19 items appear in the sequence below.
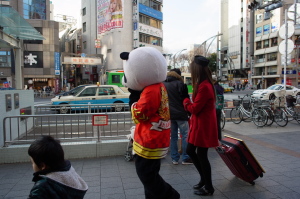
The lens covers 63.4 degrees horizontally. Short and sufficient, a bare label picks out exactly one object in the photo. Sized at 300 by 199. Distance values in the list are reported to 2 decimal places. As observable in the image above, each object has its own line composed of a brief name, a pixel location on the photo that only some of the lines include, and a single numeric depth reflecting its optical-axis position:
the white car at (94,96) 12.53
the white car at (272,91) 21.72
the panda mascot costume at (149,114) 2.43
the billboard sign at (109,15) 34.75
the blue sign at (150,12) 37.75
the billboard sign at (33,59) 36.06
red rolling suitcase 3.52
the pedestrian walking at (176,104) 4.24
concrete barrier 4.86
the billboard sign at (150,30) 38.06
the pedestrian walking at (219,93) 6.36
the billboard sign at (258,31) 55.66
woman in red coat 3.25
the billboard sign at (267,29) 52.94
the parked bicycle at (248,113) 8.70
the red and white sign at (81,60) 32.50
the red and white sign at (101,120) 5.04
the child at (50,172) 1.71
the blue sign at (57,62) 36.81
